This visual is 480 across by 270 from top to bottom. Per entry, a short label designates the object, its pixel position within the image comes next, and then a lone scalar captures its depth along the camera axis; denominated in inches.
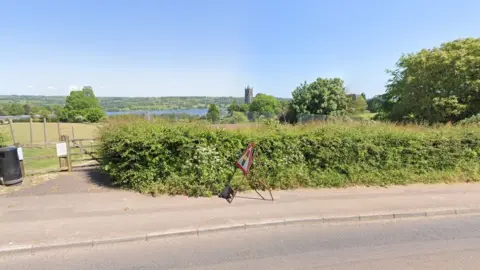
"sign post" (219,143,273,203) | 219.1
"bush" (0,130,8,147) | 294.0
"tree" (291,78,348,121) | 1059.9
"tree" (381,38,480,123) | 564.7
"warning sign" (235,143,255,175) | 219.5
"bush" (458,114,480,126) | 346.4
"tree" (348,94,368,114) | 1216.7
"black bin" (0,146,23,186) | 239.0
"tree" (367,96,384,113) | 1036.3
